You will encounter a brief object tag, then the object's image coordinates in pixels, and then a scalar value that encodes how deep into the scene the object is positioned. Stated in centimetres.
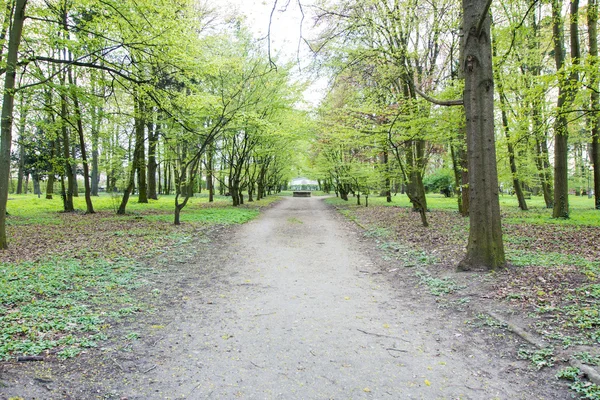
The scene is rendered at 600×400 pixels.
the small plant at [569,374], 271
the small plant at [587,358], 280
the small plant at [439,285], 500
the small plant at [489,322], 376
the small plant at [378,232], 1002
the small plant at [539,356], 295
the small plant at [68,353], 307
